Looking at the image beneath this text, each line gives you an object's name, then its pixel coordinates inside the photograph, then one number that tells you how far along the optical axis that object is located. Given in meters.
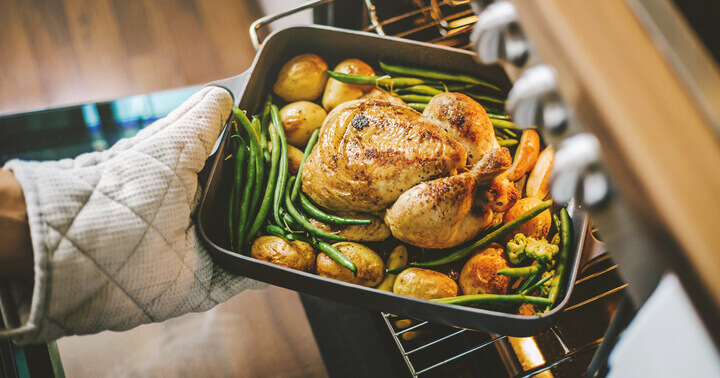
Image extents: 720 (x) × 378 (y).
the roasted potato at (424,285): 1.08
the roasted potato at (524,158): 1.30
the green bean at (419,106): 1.38
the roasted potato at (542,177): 1.25
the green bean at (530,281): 1.11
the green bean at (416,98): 1.41
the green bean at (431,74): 1.39
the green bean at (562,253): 1.06
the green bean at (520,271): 1.07
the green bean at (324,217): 1.16
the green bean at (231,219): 1.20
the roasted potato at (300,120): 1.36
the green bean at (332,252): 1.09
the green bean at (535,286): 1.08
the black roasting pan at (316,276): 0.97
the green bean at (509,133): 1.38
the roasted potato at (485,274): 1.09
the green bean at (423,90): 1.41
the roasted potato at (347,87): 1.40
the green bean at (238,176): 1.22
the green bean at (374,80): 1.38
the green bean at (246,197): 1.20
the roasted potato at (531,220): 1.18
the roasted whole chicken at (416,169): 1.06
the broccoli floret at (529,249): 1.09
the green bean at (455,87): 1.41
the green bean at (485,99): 1.40
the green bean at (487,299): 1.05
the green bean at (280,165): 1.22
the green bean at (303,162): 1.25
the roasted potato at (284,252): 1.13
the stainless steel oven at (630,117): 0.42
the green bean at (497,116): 1.38
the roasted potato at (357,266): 1.12
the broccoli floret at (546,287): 1.09
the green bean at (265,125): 1.31
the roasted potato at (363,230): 1.17
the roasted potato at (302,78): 1.41
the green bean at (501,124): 1.36
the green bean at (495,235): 1.15
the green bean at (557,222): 1.19
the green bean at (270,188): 1.22
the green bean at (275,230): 1.18
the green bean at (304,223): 1.17
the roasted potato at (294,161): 1.33
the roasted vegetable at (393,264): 1.16
